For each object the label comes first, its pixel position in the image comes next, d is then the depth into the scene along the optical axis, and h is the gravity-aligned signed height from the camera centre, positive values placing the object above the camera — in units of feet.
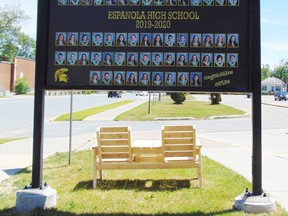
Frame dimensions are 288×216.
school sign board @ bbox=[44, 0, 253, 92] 17.37 +3.54
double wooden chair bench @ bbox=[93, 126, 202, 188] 20.76 -1.76
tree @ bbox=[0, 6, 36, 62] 226.79 +53.33
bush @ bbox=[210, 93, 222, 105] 135.44 +7.87
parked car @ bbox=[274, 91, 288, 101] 201.89 +14.52
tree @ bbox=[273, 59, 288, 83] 447.18 +64.85
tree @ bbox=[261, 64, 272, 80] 510.29 +70.22
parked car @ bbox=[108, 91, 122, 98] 250.57 +16.18
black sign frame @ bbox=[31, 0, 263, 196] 17.12 +1.55
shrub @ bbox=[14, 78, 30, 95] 234.58 +19.50
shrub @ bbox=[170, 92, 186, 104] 131.34 +7.86
